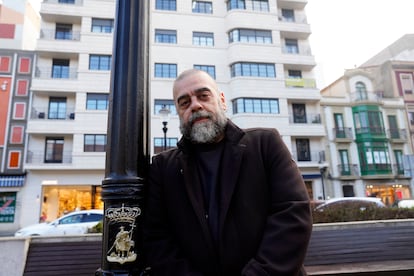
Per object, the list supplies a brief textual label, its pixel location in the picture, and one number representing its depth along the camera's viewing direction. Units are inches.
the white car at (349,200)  512.7
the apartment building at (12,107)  787.4
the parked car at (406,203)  597.6
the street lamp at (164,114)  427.5
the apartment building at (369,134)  952.9
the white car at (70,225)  477.1
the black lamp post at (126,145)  71.2
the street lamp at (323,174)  878.4
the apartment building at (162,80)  806.5
